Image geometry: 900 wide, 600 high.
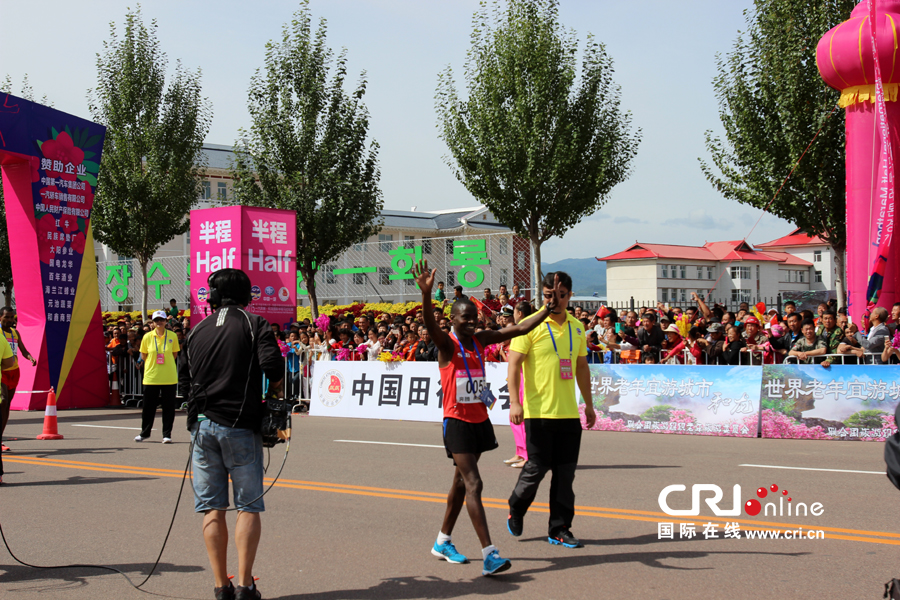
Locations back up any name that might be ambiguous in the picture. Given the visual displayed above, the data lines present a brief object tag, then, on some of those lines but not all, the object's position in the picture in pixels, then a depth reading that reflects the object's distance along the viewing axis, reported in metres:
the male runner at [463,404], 5.62
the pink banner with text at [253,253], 20.42
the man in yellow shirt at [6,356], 9.33
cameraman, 4.80
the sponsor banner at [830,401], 12.45
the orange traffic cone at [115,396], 21.19
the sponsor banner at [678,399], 13.34
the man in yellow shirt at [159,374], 13.16
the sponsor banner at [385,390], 15.51
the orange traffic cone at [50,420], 13.80
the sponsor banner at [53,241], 18.78
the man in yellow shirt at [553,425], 6.20
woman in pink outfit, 8.88
